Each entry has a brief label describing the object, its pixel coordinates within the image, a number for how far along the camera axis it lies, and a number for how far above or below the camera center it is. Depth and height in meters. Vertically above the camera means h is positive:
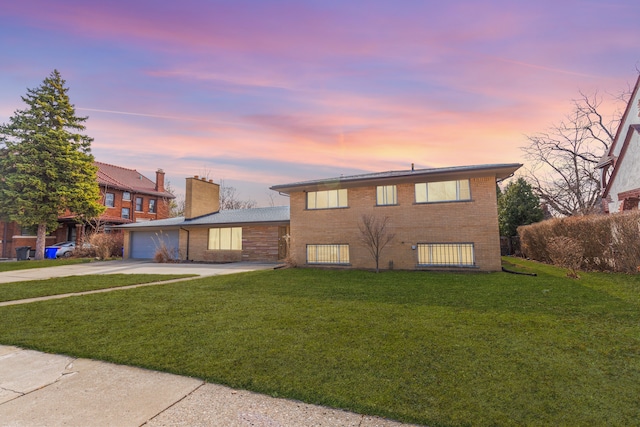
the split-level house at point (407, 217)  12.34 +0.84
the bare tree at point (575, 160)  26.05 +6.27
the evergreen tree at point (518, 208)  22.97 +1.88
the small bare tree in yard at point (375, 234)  13.40 +0.09
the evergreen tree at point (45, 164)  21.48 +5.69
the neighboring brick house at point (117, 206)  26.95 +3.88
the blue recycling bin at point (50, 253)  25.70 -0.91
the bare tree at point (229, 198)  46.01 +6.16
